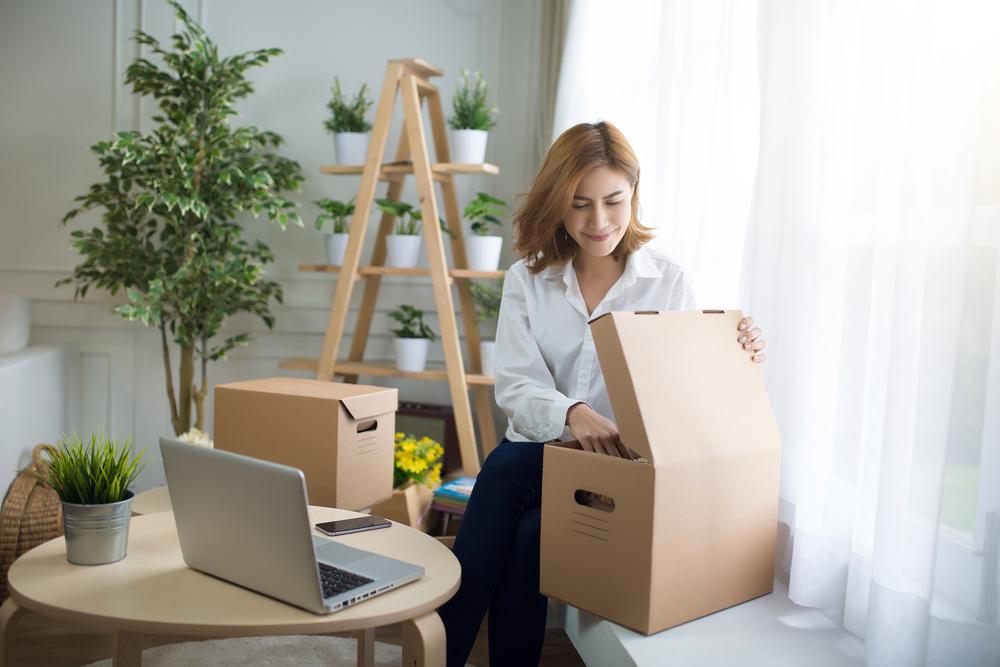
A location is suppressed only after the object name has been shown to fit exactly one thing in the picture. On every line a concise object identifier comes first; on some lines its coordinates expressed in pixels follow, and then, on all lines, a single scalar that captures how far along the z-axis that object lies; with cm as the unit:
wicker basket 228
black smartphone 147
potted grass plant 126
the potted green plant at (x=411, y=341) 302
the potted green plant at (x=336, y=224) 308
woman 160
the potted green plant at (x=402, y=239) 299
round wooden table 107
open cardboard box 131
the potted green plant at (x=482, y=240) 293
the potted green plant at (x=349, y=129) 306
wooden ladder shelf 287
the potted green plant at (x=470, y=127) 296
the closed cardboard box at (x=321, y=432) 198
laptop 110
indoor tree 290
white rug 199
